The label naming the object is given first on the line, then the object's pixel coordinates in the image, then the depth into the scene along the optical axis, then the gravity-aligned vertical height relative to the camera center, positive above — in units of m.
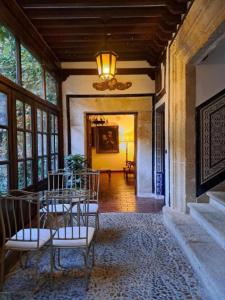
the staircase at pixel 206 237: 1.88 -1.04
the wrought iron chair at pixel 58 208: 2.93 -0.81
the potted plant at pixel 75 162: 4.79 -0.32
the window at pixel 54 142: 4.68 +0.12
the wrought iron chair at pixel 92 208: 3.03 -0.84
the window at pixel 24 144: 3.14 +0.05
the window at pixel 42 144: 3.93 +0.07
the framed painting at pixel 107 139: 9.98 +0.36
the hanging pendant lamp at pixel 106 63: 3.34 +1.26
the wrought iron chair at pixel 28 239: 2.03 -0.86
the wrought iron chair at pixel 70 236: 2.06 -0.85
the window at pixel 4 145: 2.64 +0.03
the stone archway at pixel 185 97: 2.61 +0.75
